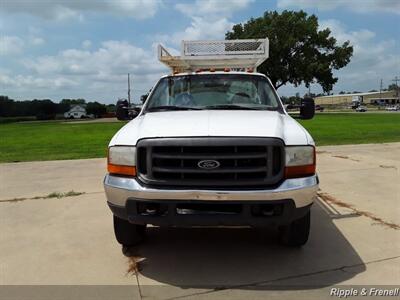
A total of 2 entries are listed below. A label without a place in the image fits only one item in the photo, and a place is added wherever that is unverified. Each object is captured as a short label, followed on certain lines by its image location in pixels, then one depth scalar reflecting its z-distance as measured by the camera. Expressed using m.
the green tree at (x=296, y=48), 52.47
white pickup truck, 3.83
